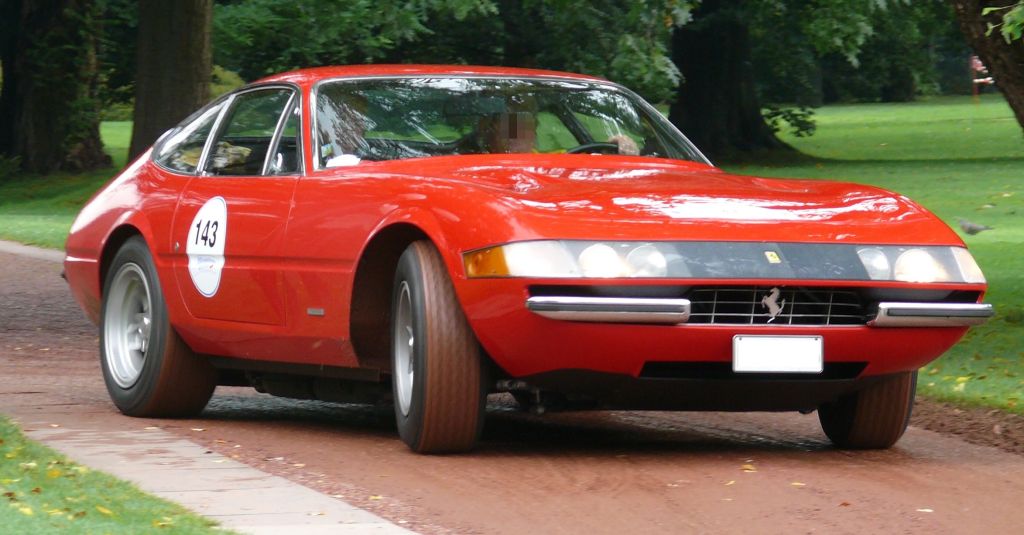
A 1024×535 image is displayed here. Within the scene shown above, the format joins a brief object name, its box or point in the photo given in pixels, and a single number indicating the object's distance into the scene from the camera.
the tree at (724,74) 62.96
